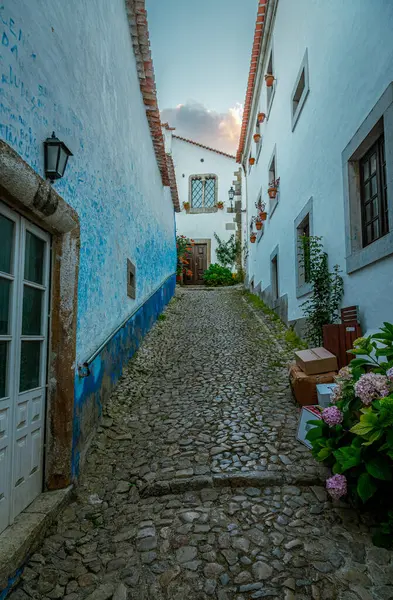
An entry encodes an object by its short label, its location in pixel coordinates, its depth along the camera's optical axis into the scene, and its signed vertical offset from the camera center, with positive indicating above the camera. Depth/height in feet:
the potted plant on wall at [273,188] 27.07 +10.45
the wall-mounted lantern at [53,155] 8.35 +3.98
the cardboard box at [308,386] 12.57 -2.09
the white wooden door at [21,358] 7.37 -0.71
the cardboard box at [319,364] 12.90 -1.36
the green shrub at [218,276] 54.24 +7.53
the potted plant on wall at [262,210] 32.60 +10.96
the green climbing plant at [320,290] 15.17 +1.54
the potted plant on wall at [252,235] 38.83 +9.90
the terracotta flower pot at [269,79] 28.05 +19.37
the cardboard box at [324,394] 11.14 -2.12
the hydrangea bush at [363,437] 6.82 -2.38
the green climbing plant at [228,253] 57.47 +11.63
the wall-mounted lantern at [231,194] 56.18 +20.84
